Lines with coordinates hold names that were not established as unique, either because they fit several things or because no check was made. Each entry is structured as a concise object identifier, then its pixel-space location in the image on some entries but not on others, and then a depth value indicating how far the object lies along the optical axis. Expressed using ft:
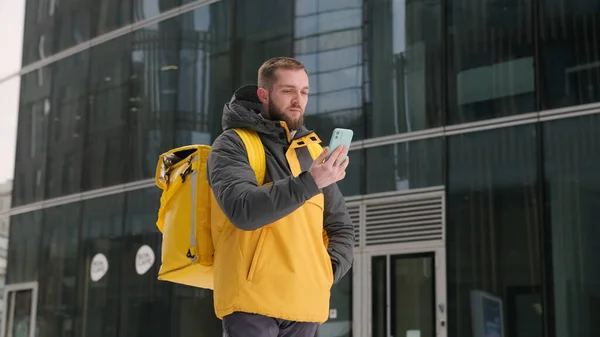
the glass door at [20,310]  56.44
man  8.44
